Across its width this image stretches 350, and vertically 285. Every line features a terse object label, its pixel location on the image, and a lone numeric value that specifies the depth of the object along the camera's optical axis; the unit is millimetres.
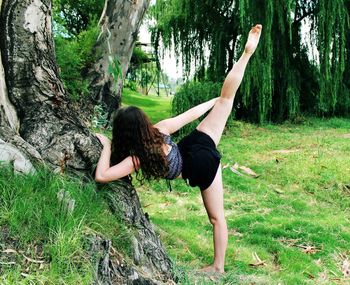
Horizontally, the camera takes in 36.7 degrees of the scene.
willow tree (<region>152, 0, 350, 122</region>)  11781
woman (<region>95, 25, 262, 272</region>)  3186
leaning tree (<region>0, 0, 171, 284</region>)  3135
